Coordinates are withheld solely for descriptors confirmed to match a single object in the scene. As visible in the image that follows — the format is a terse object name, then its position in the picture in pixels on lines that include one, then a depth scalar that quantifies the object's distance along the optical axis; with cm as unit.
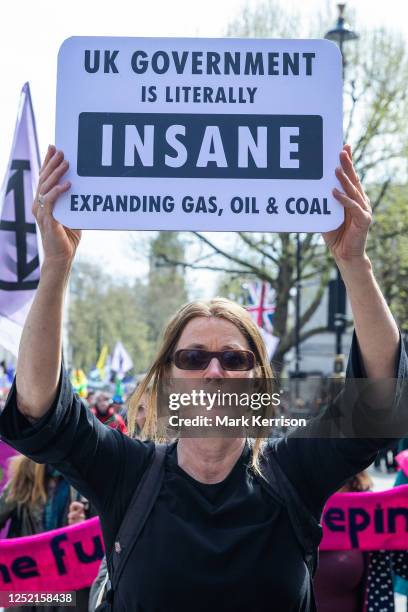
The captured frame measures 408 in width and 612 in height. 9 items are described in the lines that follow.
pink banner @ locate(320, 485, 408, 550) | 414
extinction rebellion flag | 486
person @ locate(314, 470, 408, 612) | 395
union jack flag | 2056
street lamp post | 1494
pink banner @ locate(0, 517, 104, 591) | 405
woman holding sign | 212
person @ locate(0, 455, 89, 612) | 455
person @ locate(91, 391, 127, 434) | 335
